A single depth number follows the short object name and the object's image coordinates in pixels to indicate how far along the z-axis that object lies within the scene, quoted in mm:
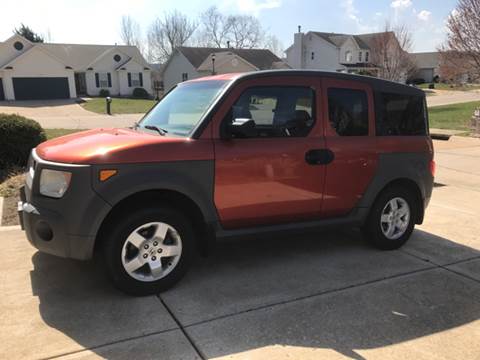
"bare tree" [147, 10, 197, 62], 78562
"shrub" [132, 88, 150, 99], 49125
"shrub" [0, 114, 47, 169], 8453
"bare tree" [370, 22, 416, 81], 31797
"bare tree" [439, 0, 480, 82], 24703
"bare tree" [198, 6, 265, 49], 82750
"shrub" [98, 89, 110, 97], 49125
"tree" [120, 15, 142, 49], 80500
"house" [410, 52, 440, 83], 82250
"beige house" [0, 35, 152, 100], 43656
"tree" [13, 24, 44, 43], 66250
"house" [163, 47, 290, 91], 51656
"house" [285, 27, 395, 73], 62500
